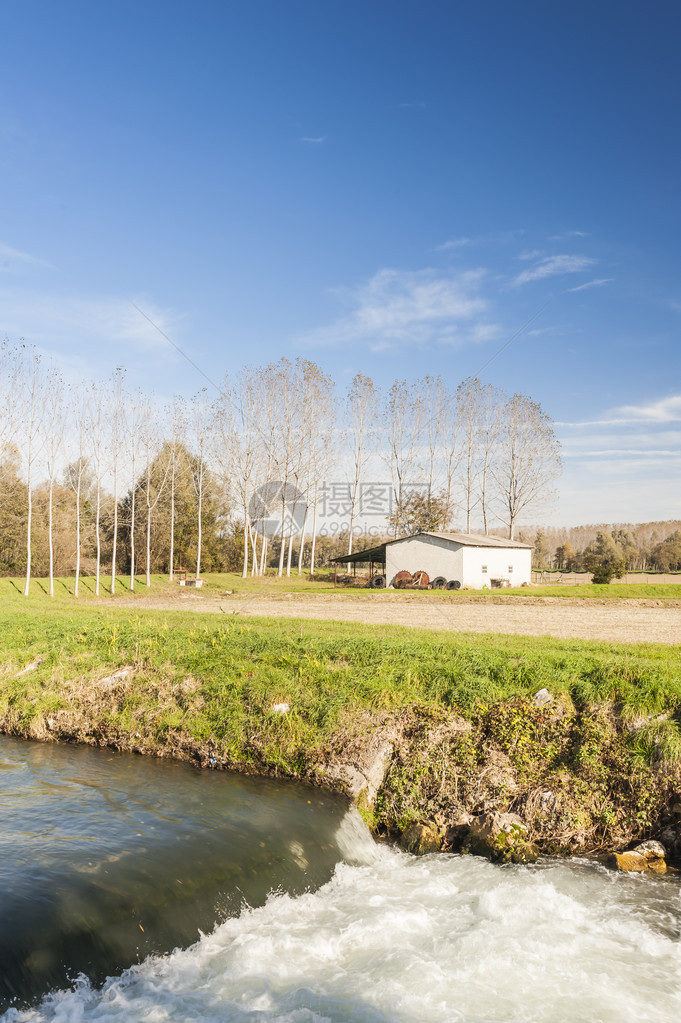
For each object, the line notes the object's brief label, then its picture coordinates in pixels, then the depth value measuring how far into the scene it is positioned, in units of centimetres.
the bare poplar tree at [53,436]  3397
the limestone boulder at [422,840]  784
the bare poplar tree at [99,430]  3634
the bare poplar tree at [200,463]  4556
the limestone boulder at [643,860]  731
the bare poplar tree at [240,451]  4603
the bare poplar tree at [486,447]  5203
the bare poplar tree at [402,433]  5247
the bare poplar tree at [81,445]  3512
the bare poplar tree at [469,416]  5203
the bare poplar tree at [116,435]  3709
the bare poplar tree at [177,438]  4434
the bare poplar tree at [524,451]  5175
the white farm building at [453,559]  3800
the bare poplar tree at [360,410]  5209
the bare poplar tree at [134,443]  3784
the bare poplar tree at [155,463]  3872
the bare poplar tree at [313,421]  4784
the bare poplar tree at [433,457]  5242
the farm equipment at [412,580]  3862
